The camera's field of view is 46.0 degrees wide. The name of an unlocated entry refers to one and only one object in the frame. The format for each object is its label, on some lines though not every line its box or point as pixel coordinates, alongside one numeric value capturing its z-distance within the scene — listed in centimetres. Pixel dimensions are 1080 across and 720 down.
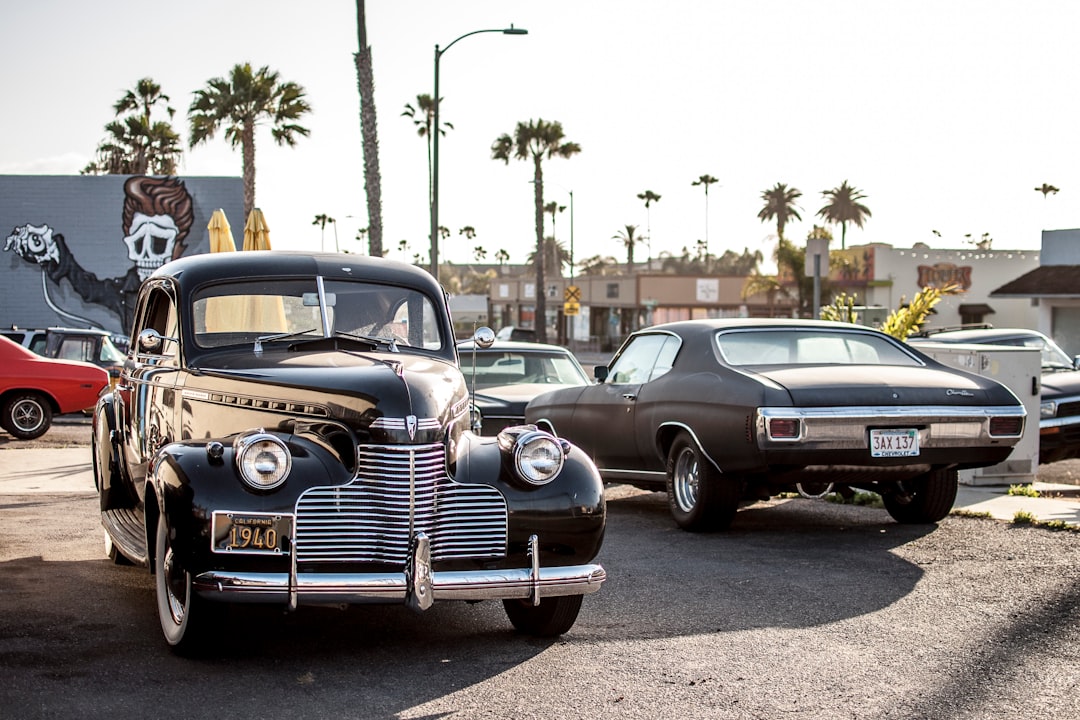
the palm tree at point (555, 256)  12562
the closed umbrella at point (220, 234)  1457
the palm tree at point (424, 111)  6280
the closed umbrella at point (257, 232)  1434
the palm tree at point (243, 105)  4209
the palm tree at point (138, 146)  5516
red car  1806
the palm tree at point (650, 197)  11100
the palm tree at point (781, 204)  9188
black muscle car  843
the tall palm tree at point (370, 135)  2755
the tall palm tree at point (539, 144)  5478
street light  2709
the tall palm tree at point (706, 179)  10600
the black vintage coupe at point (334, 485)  545
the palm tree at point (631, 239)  12712
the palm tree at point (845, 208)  9044
